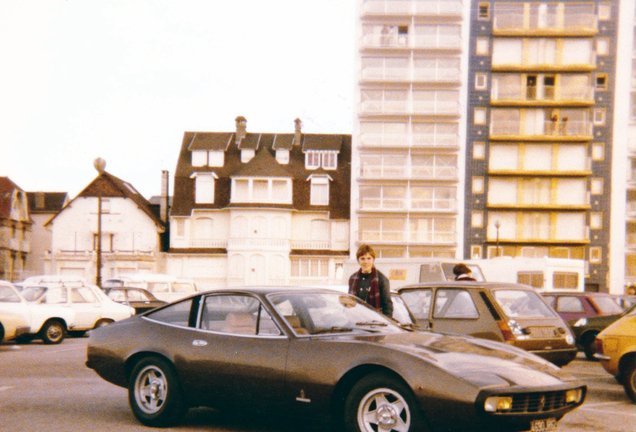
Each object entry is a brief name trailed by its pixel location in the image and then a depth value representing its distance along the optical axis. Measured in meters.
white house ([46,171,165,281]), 55.69
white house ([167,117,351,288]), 55.16
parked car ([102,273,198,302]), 35.84
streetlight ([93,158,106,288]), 26.82
